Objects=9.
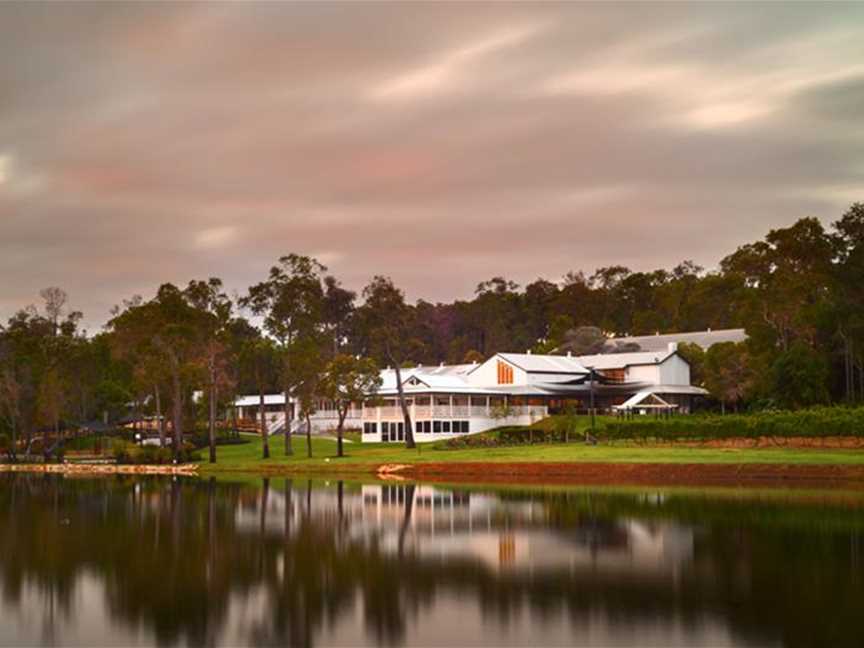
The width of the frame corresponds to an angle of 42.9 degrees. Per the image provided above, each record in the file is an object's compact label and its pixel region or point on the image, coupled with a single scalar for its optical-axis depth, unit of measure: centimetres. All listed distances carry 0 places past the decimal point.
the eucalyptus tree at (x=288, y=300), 8800
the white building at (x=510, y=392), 9294
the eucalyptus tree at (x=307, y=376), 8169
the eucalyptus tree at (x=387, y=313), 8606
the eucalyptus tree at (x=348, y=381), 8088
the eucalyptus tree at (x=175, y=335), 8125
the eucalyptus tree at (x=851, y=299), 7644
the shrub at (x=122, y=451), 8438
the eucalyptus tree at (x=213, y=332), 8056
